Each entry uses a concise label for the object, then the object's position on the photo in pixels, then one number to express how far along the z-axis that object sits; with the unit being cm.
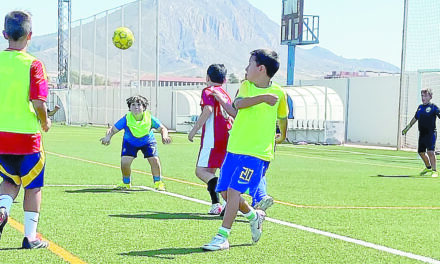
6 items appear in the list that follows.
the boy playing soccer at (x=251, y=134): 654
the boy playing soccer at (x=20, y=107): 593
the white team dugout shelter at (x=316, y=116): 3500
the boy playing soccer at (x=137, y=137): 1126
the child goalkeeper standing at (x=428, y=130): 1617
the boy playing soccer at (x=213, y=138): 845
